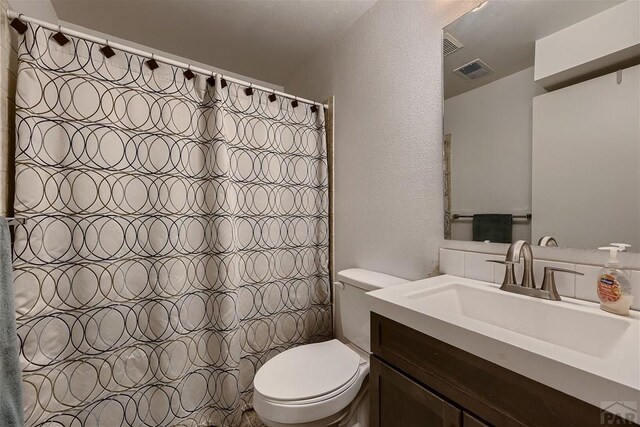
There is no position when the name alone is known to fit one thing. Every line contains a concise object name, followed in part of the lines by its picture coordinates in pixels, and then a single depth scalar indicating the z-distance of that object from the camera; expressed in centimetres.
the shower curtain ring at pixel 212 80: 154
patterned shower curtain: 114
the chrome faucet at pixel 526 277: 87
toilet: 110
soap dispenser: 73
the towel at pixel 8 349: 90
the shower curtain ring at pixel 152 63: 138
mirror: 80
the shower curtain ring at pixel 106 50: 127
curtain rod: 110
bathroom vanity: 51
